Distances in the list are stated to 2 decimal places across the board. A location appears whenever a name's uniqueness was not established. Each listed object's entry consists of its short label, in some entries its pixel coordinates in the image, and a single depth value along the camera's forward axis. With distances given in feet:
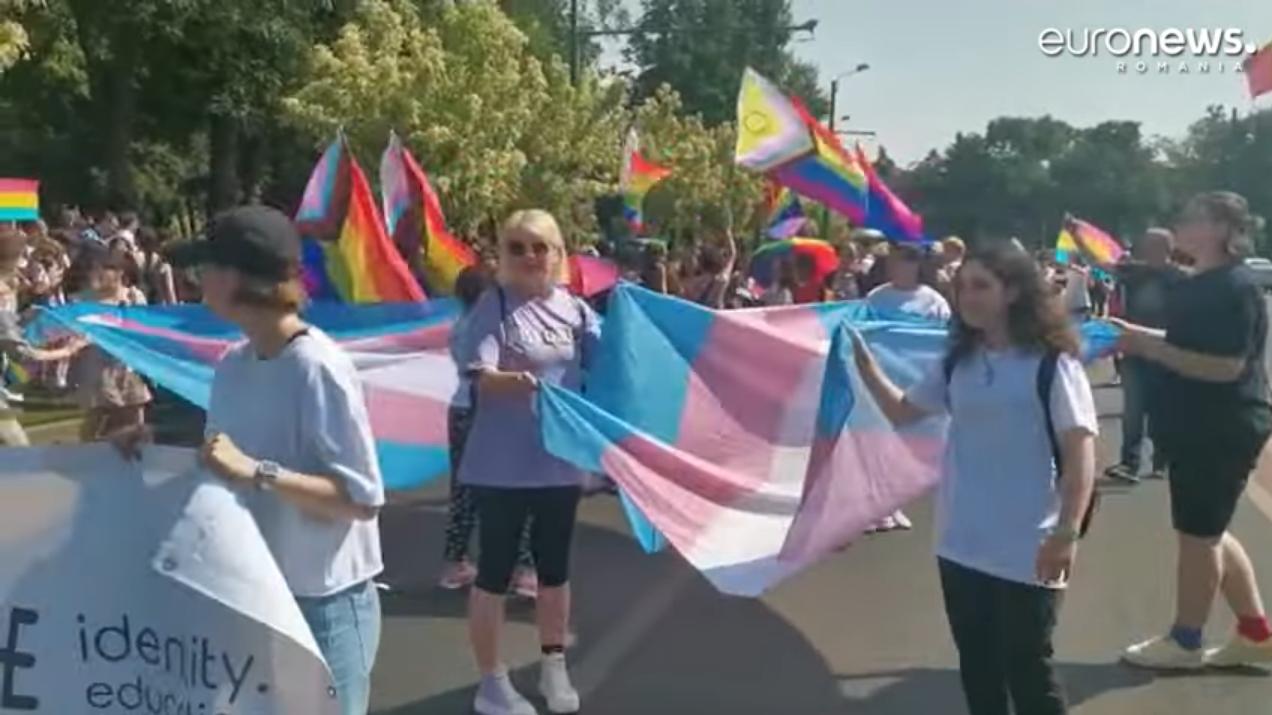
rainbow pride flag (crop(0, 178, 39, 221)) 48.62
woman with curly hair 14.06
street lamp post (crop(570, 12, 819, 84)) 103.89
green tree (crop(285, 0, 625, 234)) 75.66
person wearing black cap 10.62
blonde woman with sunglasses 17.30
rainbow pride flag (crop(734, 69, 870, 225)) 39.81
